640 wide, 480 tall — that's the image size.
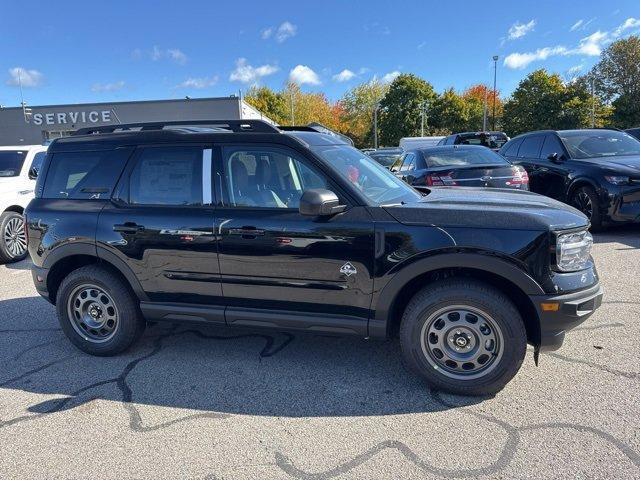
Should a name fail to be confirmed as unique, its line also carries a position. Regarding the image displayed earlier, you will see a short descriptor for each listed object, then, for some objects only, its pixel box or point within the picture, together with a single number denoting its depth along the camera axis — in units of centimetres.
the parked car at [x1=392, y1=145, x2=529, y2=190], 738
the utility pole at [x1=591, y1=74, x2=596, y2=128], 3809
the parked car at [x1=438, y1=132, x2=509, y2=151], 1995
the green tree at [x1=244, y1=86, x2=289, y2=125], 6222
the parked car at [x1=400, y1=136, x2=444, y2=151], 2594
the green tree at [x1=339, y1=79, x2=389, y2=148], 6888
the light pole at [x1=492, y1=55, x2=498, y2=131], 5013
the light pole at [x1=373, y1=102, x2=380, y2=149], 5466
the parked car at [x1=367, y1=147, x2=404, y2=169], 1645
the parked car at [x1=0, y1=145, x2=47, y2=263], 740
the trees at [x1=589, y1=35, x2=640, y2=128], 4391
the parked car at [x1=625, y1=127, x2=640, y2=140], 1335
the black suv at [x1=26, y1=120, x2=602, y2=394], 297
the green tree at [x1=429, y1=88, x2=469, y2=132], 5275
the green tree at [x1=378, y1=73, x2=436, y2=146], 5381
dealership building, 3394
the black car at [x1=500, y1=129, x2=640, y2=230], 700
